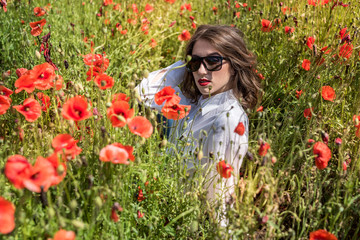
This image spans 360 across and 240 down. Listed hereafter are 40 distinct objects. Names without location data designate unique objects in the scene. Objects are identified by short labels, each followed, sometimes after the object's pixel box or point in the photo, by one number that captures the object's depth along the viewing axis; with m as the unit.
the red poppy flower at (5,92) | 1.90
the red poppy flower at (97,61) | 2.18
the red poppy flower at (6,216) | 1.11
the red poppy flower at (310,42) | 2.70
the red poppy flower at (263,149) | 1.58
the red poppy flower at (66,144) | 1.46
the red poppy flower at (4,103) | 1.73
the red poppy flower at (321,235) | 1.43
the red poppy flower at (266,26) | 3.07
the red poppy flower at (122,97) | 1.86
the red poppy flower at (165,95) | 1.86
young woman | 2.15
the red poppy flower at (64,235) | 1.14
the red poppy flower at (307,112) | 2.15
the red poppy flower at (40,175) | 1.16
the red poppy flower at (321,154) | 1.56
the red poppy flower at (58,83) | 1.89
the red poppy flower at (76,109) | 1.49
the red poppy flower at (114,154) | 1.35
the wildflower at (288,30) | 2.98
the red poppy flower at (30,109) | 1.73
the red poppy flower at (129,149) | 1.43
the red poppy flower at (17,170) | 1.17
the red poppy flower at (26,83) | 1.81
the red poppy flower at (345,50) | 2.55
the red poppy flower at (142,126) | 1.48
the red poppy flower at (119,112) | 1.47
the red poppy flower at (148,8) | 3.91
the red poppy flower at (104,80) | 1.80
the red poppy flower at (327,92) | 2.18
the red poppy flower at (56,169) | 1.23
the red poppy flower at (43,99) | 2.13
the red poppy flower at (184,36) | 3.32
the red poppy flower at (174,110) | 1.84
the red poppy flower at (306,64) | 2.63
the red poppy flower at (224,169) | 1.66
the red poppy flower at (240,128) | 1.68
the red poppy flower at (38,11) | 2.82
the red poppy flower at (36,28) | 2.35
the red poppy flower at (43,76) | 1.83
